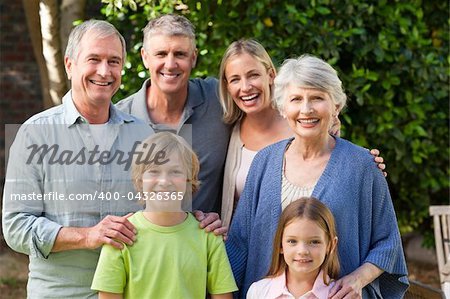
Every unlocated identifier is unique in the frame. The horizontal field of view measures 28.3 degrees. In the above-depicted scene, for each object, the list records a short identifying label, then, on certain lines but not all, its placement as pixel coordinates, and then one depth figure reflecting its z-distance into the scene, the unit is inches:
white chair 209.8
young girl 125.6
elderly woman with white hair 129.5
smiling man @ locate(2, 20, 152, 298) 125.7
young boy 124.3
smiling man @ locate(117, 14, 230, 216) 155.7
